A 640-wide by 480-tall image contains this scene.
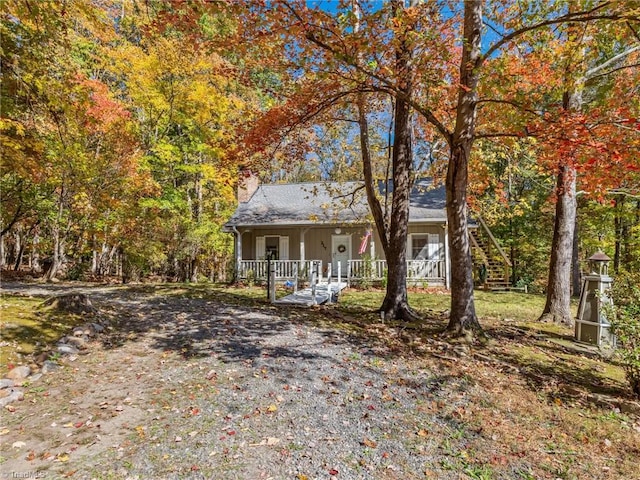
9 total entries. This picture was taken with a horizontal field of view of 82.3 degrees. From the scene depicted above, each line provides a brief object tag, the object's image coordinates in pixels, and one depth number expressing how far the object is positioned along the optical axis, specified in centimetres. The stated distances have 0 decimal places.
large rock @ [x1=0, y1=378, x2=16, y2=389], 401
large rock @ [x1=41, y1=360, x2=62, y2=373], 456
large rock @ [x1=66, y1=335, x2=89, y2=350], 539
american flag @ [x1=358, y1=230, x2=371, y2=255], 1478
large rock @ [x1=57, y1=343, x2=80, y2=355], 510
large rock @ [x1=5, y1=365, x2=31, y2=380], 423
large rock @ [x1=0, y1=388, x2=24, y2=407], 377
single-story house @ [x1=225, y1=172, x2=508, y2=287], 1520
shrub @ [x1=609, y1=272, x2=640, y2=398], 473
